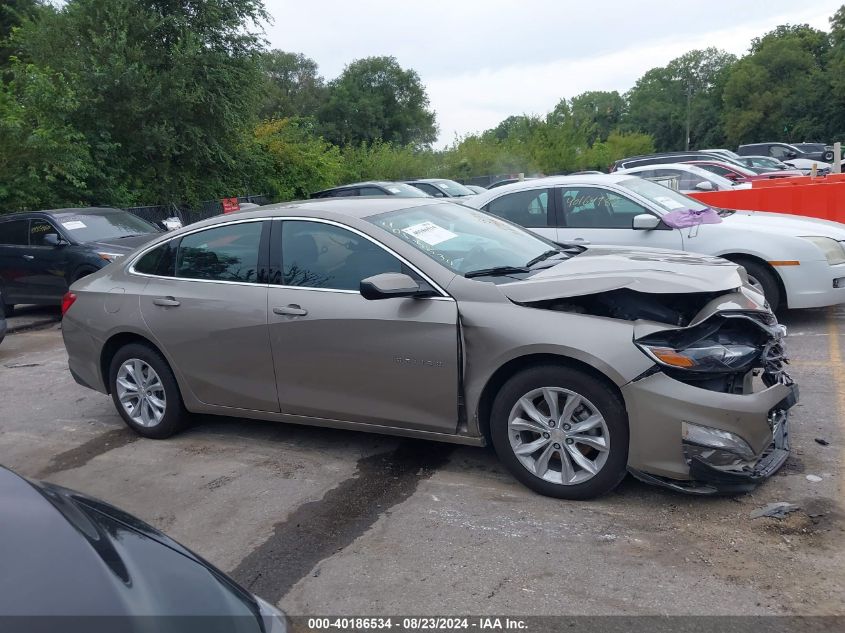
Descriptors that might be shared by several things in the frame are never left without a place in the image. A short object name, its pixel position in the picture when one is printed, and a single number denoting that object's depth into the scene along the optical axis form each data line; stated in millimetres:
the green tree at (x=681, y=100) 86000
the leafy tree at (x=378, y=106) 60719
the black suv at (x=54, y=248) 11086
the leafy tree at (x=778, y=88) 68812
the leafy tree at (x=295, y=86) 63106
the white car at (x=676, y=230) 7543
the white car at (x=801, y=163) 30539
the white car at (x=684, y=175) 16656
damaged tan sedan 3963
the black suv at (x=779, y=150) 37438
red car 21098
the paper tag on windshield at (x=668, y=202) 8227
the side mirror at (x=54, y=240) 11203
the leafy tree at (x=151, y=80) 17609
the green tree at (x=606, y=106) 106875
